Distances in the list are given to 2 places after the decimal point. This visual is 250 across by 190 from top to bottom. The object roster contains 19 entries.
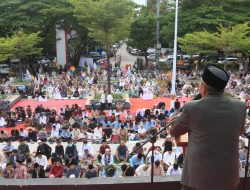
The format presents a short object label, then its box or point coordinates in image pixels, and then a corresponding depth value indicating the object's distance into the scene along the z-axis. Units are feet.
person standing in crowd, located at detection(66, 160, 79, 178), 28.61
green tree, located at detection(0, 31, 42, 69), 87.10
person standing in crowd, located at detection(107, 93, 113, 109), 66.64
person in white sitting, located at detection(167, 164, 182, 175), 27.73
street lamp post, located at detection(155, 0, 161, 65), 106.98
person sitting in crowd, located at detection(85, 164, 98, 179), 25.45
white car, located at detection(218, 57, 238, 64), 118.97
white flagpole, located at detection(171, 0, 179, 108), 71.20
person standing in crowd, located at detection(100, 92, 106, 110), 66.04
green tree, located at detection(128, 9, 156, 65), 112.47
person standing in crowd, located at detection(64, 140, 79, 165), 35.91
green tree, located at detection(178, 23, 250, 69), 87.40
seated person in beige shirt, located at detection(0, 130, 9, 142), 45.29
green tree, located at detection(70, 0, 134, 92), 73.10
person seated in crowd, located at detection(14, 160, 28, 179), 28.81
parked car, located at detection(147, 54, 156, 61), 138.31
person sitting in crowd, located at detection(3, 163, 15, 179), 29.01
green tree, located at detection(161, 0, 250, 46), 100.94
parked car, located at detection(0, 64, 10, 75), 103.83
